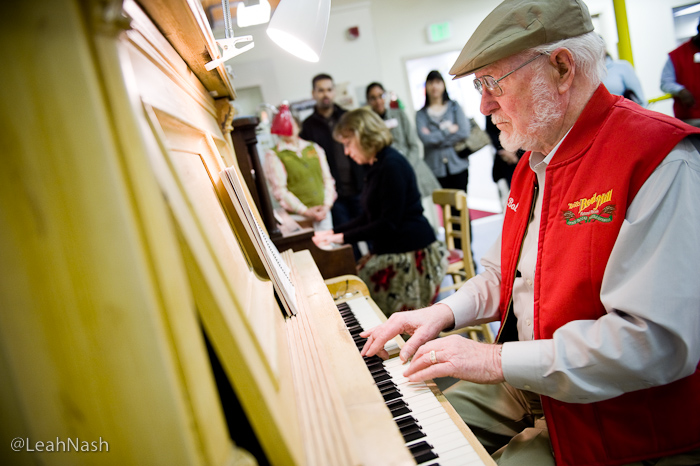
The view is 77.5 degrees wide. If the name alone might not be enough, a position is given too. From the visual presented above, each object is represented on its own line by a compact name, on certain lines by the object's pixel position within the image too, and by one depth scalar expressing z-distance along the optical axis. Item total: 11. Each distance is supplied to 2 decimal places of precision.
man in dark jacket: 4.91
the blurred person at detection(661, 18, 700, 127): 4.52
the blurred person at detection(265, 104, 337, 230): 4.27
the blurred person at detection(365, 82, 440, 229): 5.34
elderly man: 0.93
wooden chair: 2.81
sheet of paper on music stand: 1.18
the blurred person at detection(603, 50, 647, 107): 4.12
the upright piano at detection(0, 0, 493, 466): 0.51
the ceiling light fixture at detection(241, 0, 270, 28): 1.70
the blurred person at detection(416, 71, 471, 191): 5.20
